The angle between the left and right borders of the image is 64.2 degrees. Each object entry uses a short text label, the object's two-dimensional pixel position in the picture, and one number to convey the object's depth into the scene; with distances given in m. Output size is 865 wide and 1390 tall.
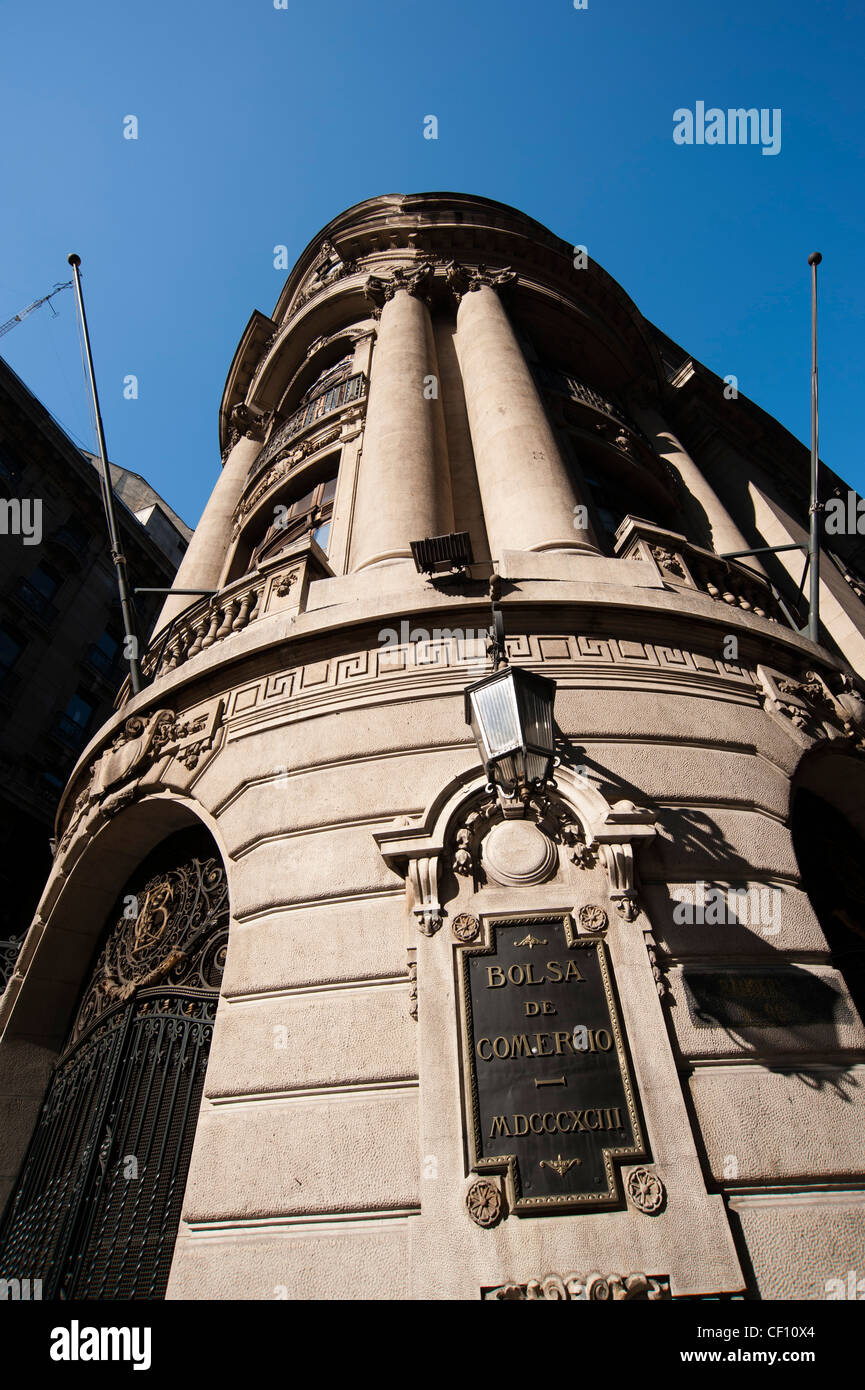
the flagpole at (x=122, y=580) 8.95
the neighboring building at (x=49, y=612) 20.59
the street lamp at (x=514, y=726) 4.47
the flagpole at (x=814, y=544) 8.38
